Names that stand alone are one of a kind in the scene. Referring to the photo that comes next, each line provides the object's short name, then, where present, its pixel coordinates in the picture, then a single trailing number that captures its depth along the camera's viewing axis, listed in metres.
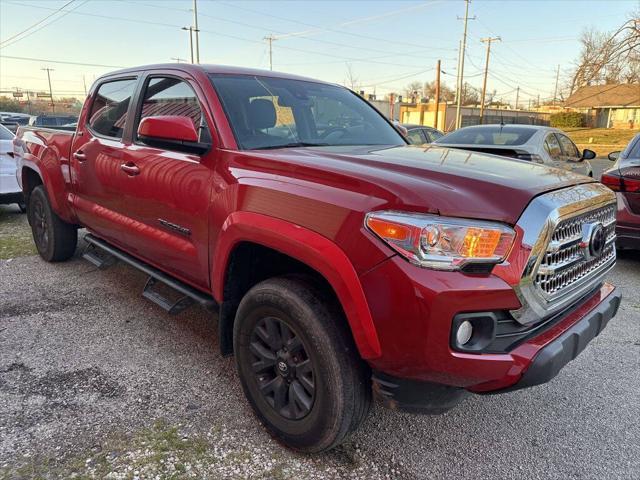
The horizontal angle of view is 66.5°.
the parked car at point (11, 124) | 15.22
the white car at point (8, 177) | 7.17
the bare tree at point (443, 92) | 82.62
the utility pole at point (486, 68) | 46.26
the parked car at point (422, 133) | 13.25
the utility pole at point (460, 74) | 36.33
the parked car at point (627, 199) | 5.05
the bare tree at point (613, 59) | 23.33
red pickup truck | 1.84
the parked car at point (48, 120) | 15.38
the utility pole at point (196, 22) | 39.88
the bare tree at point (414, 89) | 88.81
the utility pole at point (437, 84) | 41.12
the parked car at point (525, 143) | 6.63
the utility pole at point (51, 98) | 52.55
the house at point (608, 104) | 47.43
